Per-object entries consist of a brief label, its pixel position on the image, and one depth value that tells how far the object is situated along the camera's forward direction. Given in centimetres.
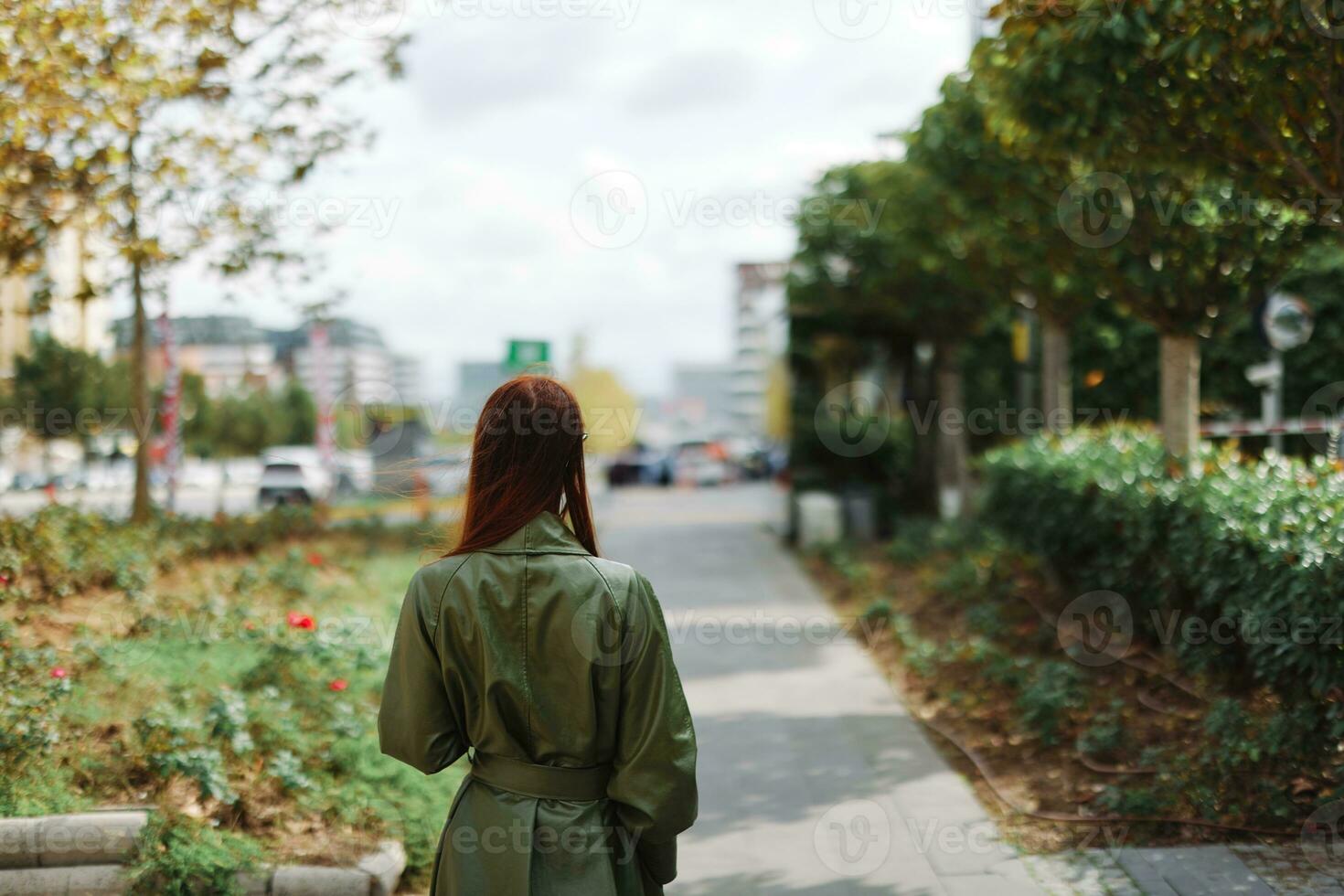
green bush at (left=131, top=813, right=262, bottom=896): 396
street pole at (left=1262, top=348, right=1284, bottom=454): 1120
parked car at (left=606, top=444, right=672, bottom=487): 4003
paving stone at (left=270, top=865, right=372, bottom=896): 412
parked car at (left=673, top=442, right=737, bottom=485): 4000
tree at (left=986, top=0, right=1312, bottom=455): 561
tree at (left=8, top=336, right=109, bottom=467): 1695
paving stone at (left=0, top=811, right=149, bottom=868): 402
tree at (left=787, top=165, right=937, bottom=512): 1566
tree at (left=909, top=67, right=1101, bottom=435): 845
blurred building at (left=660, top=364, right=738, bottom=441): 16175
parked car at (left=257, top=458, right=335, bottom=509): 2816
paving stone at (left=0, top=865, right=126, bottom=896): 399
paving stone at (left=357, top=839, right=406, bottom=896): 421
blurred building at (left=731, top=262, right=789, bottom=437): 11619
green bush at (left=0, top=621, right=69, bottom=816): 426
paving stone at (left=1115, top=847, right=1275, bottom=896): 420
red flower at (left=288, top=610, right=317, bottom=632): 565
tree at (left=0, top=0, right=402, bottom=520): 612
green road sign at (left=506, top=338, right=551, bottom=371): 1214
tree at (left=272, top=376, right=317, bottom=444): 6412
